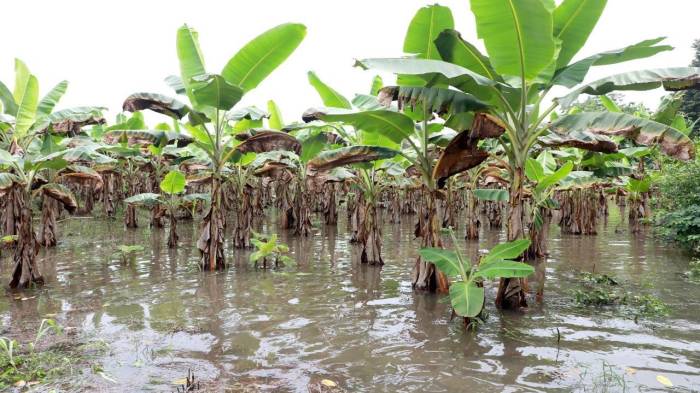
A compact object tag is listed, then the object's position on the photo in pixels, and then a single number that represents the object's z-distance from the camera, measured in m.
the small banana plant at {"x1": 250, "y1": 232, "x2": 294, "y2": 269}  8.27
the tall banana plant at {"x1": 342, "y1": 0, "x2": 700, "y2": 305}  4.90
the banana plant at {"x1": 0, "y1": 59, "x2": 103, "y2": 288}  7.07
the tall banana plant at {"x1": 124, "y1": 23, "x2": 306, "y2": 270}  7.18
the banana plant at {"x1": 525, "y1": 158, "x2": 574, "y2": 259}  7.34
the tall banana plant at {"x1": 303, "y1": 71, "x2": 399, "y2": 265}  6.79
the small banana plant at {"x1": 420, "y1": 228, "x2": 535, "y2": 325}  4.85
